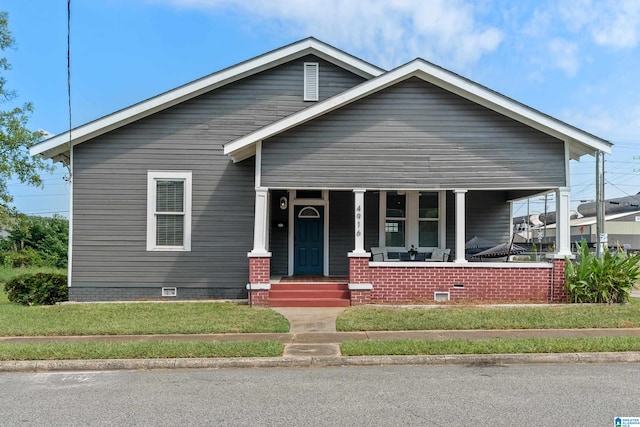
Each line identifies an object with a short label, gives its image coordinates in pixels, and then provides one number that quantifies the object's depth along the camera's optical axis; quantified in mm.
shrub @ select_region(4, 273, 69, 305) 12227
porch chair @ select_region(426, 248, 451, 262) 13328
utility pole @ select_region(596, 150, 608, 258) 28703
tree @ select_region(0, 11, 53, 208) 19266
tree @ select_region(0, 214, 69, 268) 28484
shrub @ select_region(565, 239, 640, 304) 11109
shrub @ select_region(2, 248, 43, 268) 27211
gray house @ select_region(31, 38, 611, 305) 11492
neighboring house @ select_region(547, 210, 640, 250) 55281
